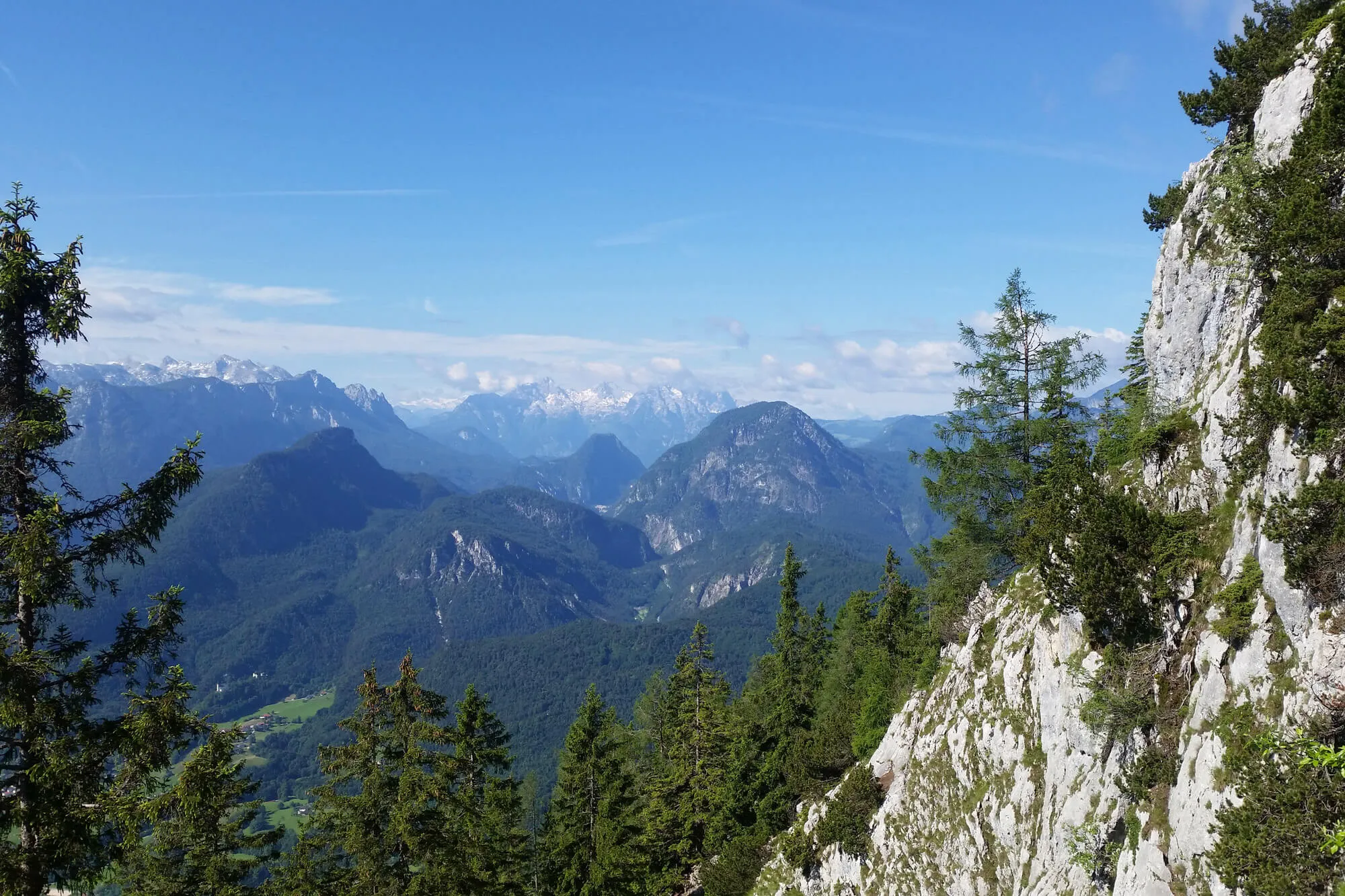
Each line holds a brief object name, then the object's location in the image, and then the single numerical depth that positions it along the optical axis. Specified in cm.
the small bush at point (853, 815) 2667
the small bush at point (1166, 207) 2297
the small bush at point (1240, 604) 1252
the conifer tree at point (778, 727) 3522
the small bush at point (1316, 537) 1086
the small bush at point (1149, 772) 1400
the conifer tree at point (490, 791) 3098
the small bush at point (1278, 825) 956
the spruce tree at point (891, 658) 3406
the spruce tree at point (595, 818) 3484
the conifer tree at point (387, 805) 2350
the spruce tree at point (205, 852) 1894
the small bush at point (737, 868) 3241
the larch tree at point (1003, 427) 2691
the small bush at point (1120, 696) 1502
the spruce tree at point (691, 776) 4159
